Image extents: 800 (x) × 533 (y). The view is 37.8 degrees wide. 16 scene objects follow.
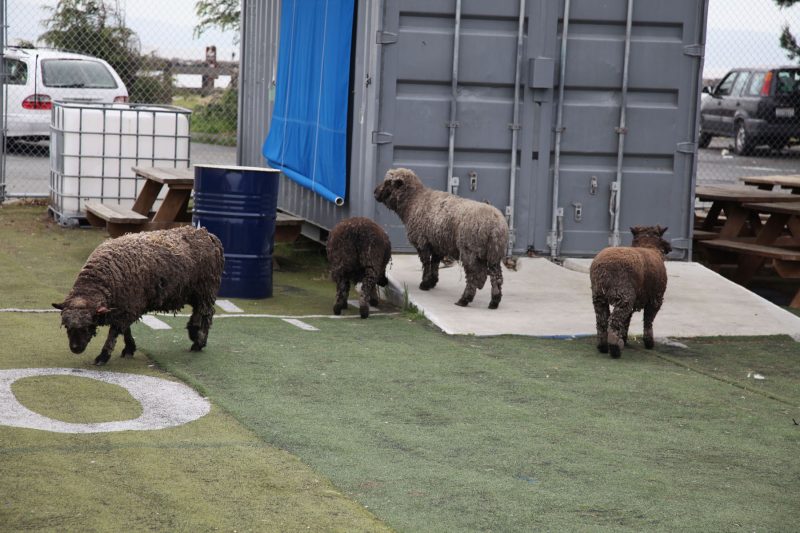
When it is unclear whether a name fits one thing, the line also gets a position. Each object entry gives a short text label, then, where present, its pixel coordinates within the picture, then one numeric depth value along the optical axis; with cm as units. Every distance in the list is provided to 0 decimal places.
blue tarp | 1182
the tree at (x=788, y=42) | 1878
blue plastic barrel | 1046
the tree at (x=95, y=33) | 2231
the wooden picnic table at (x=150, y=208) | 1201
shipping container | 1123
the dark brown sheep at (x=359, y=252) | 973
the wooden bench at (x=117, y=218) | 1185
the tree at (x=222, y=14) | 2941
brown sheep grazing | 730
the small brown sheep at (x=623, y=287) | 833
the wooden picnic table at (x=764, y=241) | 1230
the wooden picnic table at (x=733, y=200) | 1317
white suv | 1936
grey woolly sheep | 975
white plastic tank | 1387
